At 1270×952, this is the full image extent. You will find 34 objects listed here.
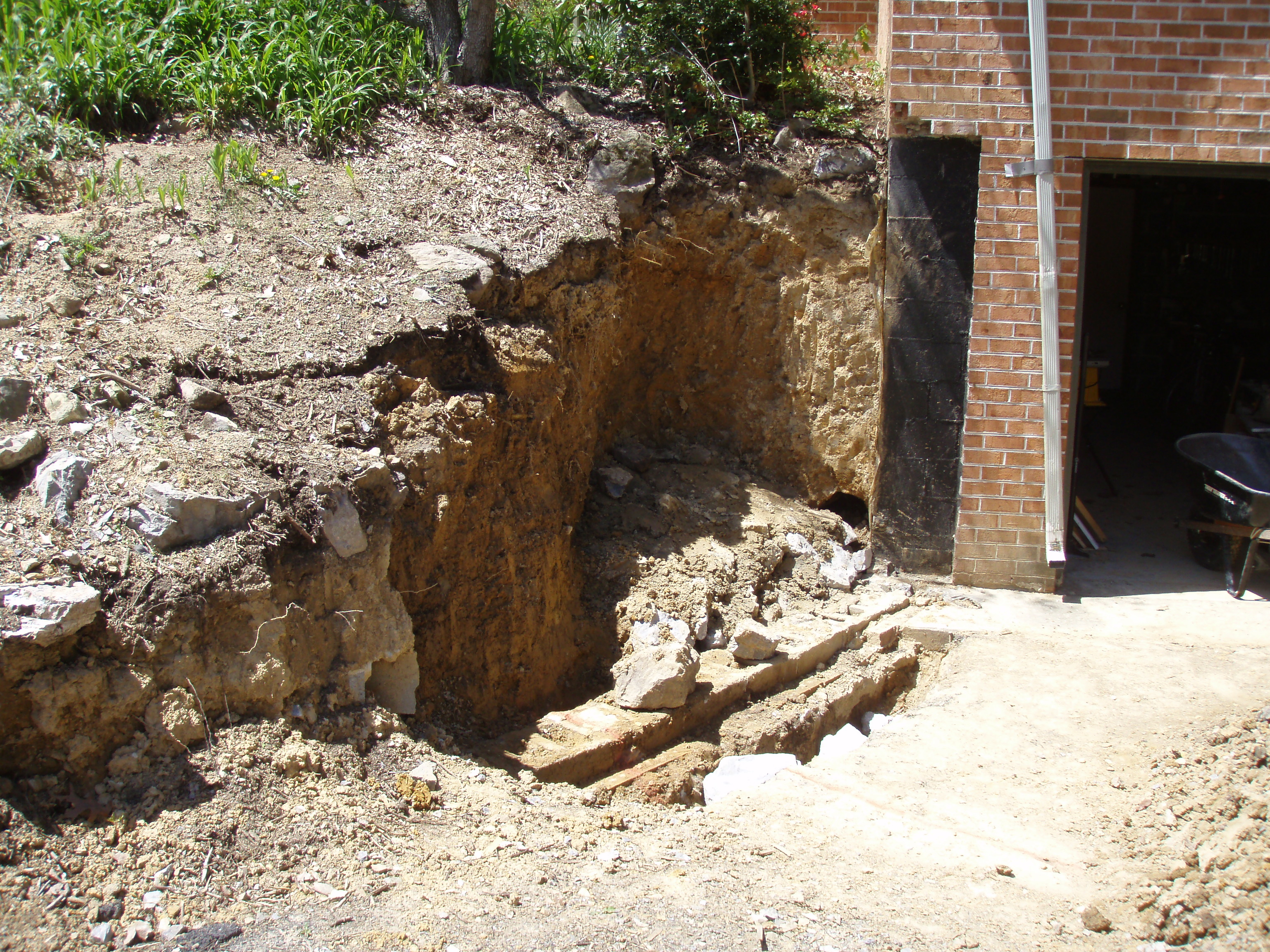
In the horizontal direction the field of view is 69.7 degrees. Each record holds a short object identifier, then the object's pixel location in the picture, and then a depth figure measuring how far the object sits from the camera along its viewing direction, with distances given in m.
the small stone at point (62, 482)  2.94
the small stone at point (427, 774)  3.16
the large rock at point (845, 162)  5.56
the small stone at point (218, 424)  3.45
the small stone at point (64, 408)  3.21
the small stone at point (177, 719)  2.77
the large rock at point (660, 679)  4.04
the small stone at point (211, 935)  2.34
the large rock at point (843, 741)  4.15
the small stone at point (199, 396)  3.48
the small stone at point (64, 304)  3.71
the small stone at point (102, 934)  2.30
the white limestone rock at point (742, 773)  3.71
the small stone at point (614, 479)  5.30
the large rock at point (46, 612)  2.55
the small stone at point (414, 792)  3.05
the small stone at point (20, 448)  2.99
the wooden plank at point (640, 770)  3.74
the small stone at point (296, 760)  2.90
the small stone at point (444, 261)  4.46
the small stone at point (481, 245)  4.63
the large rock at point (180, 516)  2.96
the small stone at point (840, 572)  5.42
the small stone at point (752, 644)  4.44
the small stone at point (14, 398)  3.17
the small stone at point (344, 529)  3.36
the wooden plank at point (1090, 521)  6.32
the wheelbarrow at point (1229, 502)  5.32
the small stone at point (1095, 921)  2.66
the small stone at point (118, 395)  3.37
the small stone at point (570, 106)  5.73
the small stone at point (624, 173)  5.42
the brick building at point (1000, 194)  4.85
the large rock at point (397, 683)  3.51
